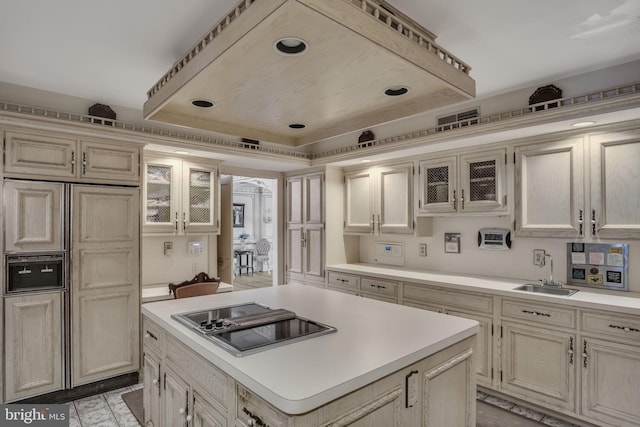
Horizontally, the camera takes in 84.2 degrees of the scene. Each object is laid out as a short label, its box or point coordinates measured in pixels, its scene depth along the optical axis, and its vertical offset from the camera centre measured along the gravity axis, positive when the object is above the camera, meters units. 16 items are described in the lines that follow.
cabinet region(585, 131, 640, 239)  2.47 +0.21
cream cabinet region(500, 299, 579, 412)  2.51 -1.01
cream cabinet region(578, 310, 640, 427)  2.26 -1.00
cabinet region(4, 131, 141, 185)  2.62 +0.49
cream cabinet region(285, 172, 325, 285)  4.42 -0.13
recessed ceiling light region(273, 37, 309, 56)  1.11 +0.56
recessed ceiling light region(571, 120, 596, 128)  2.52 +0.68
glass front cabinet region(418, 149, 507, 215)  3.10 +0.32
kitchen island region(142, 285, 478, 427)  1.18 -0.60
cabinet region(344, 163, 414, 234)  3.81 +0.21
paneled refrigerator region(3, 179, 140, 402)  2.63 -0.53
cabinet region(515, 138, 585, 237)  2.72 +0.22
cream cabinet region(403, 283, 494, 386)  2.90 -0.80
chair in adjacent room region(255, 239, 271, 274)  10.02 -0.92
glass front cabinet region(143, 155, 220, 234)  3.48 +0.24
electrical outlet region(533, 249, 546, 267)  3.08 -0.35
